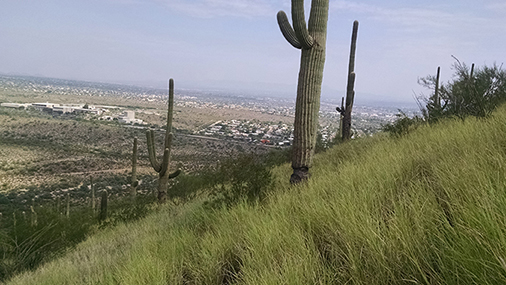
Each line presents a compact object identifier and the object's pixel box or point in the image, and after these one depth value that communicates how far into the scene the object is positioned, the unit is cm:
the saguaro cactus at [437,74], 1663
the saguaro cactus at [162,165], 1262
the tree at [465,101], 716
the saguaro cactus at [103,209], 1244
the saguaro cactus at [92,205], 1669
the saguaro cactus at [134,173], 1682
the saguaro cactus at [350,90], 1355
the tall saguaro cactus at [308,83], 571
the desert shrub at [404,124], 857
